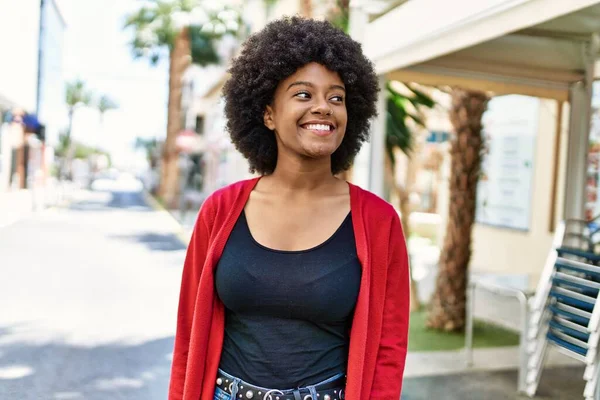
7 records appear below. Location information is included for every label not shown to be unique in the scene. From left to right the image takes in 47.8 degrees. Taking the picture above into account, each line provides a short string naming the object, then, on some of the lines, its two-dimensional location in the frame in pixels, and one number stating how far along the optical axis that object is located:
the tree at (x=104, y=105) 86.50
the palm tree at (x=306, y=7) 8.49
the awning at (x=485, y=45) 3.51
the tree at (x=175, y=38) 25.59
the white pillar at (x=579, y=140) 5.06
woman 1.78
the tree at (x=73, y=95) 77.56
